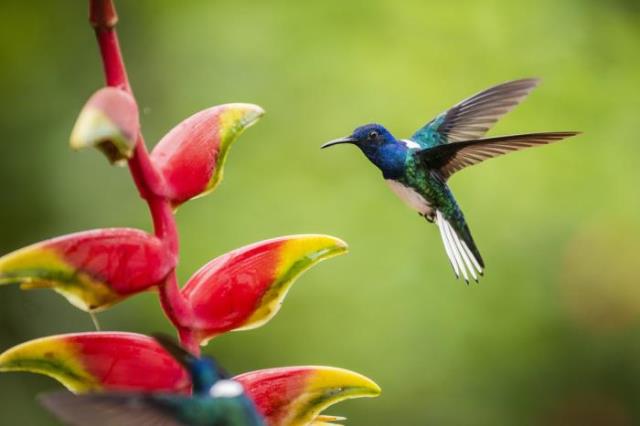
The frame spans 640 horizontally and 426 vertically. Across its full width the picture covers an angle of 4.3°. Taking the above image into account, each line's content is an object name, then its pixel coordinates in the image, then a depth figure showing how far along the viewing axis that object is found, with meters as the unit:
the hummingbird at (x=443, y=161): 4.19
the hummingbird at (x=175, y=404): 3.77
